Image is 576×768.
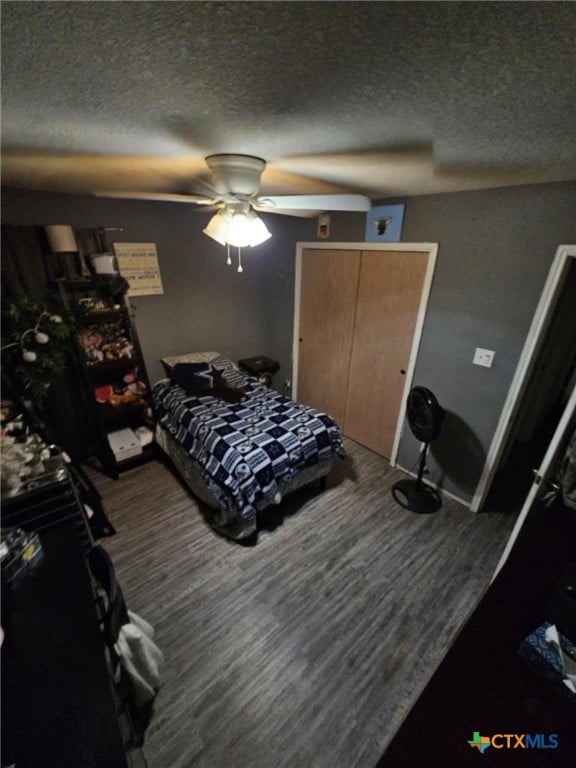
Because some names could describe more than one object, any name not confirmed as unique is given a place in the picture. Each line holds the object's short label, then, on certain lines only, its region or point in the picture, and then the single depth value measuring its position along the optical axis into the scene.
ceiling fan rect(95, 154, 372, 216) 1.26
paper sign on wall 2.78
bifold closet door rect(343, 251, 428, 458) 2.56
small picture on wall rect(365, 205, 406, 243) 2.43
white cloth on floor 1.29
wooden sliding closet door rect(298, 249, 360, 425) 3.01
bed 2.11
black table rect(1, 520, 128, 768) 0.71
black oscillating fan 2.32
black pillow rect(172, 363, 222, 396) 2.92
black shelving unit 2.49
